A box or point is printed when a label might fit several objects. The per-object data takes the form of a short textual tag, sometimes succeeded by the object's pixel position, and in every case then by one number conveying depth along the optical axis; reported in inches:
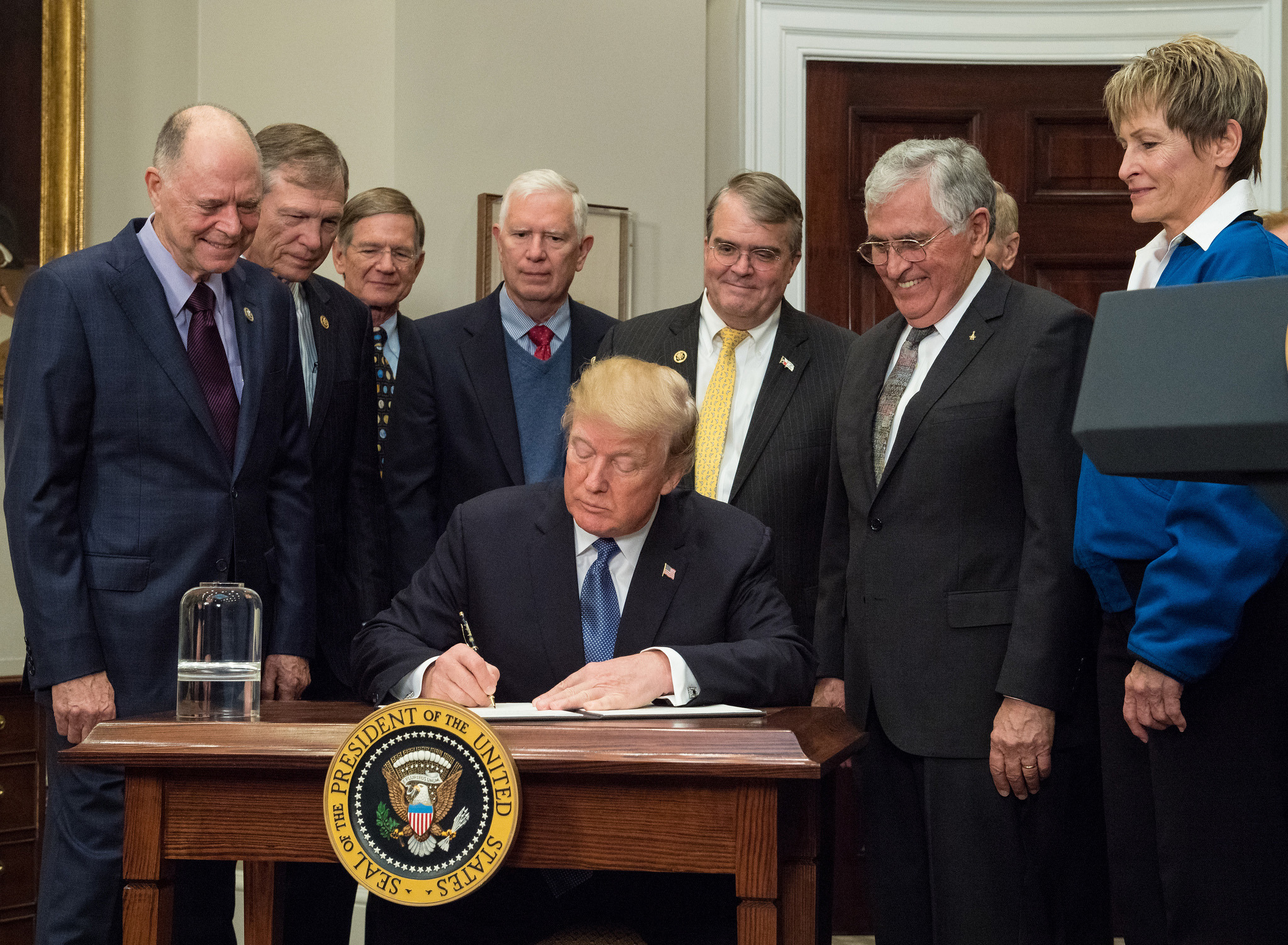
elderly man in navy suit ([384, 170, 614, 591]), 129.4
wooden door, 190.2
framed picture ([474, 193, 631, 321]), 175.3
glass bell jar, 82.4
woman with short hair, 80.8
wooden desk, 68.5
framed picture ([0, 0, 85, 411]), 170.9
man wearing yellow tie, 119.4
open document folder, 75.7
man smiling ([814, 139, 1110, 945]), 96.1
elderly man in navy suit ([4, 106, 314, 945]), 98.2
